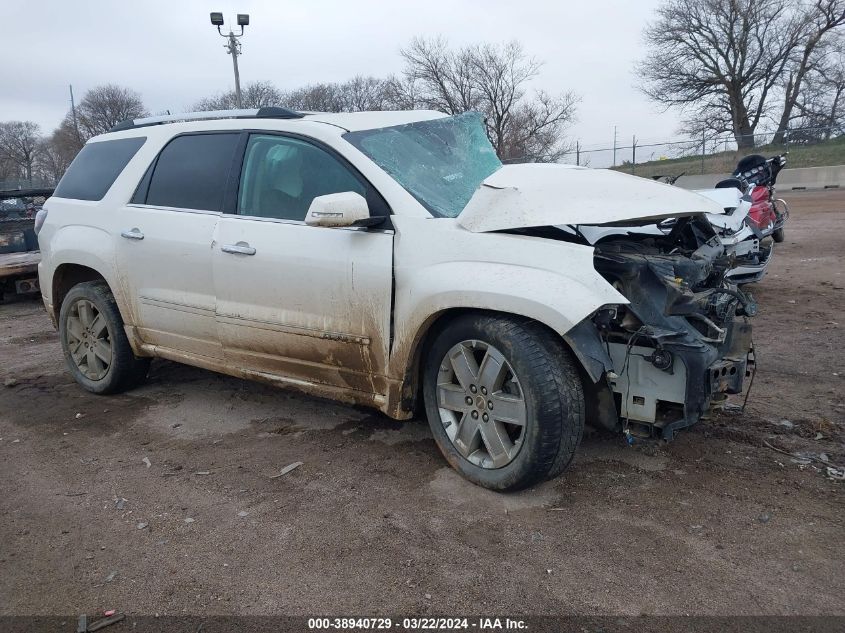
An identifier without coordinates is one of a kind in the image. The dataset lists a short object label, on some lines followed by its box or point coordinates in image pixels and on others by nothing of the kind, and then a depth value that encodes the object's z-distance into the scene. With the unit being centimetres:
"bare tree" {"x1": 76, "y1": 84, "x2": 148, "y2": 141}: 6754
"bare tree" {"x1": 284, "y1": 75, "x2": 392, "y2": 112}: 5353
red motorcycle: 784
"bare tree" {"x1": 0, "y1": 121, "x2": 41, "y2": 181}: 7775
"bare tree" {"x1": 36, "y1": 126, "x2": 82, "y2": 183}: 6203
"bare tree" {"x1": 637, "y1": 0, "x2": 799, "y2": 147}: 4178
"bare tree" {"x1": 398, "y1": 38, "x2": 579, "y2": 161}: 4253
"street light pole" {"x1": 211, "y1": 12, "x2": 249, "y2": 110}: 1883
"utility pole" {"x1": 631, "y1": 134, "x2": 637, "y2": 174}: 3254
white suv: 324
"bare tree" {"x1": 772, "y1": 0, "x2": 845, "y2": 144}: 4038
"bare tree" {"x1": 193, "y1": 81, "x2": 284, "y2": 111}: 5503
